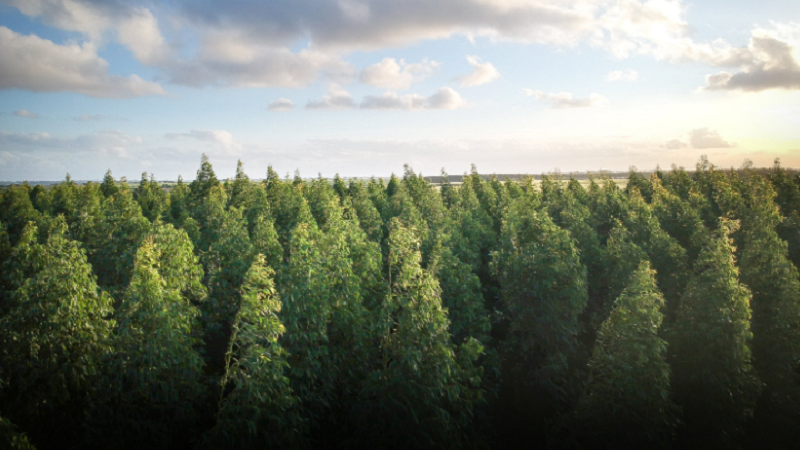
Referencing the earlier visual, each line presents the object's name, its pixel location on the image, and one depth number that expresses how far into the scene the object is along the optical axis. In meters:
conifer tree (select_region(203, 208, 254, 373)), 21.47
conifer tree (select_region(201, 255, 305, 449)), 12.47
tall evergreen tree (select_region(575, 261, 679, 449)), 17.23
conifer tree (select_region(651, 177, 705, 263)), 35.81
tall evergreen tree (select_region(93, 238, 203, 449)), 13.00
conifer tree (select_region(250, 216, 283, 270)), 22.65
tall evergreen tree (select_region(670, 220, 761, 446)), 20.20
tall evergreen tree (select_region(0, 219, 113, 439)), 14.09
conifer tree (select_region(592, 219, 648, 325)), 27.70
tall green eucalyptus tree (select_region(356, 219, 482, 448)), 14.72
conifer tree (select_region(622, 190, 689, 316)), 29.59
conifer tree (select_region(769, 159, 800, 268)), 37.62
